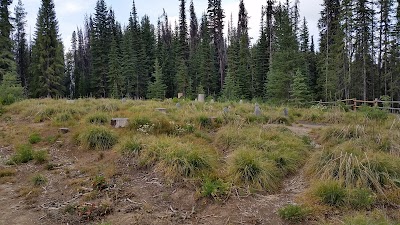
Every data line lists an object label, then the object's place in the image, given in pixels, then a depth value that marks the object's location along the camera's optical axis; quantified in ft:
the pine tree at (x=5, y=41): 83.66
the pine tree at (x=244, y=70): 119.14
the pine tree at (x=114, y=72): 124.06
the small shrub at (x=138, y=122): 24.30
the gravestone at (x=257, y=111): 32.64
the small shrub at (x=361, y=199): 12.53
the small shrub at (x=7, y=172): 17.41
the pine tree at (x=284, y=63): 93.04
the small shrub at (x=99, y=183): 15.39
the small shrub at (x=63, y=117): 28.84
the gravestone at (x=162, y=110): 31.90
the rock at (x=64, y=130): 25.46
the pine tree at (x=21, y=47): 137.58
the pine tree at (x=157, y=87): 120.88
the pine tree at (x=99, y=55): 130.00
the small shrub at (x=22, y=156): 19.38
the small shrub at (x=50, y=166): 18.45
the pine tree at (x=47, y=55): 100.58
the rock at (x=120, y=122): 25.16
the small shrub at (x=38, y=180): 16.29
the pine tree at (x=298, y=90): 73.87
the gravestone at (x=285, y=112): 36.10
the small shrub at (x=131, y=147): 19.15
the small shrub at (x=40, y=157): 19.42
